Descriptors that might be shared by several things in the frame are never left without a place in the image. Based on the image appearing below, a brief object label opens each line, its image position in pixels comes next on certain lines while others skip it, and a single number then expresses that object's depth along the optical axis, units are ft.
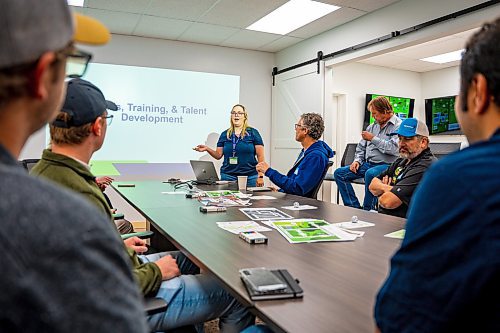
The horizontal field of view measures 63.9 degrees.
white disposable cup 10.58
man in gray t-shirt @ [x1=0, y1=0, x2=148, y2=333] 1.36
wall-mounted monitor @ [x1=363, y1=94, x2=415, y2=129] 22.63
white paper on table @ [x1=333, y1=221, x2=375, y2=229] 6.04
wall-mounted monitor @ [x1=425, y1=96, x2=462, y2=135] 22.49
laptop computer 12.00
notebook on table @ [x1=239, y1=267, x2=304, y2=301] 3.31
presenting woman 12.89
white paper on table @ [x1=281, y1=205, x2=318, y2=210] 7.62
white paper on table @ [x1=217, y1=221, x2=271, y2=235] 5.74
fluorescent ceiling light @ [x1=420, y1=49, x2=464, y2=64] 20.30
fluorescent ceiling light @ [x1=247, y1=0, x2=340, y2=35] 14.02
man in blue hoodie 9.90
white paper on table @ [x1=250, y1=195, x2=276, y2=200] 9.09
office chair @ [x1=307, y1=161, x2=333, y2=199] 10.07
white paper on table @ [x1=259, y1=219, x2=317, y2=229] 6.01
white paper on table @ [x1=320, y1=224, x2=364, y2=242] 5.28
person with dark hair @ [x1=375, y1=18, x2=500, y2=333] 1.93
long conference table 2.99
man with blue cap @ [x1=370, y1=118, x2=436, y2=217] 8.29
